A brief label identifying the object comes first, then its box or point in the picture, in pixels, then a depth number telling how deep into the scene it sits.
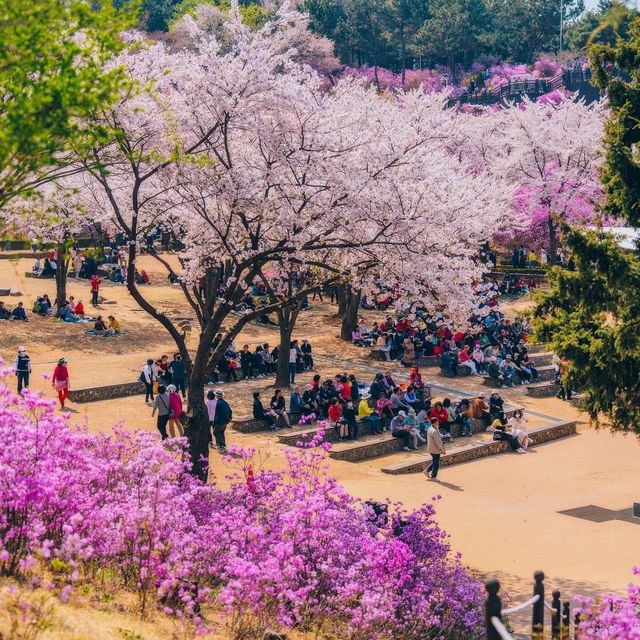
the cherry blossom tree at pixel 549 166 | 53.66
